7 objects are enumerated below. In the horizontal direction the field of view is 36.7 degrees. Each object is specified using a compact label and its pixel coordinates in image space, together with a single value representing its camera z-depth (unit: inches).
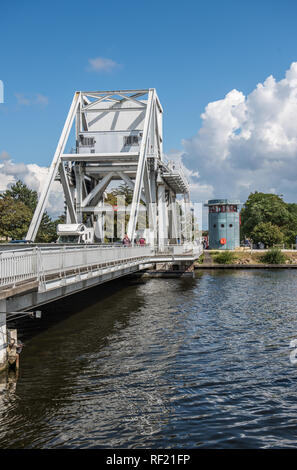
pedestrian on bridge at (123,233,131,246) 1223.4
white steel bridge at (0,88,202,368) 1388.3
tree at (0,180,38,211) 2987.2
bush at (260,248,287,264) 2294.5
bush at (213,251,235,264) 2263.8
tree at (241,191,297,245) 3366.1
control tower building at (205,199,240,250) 2812.5
